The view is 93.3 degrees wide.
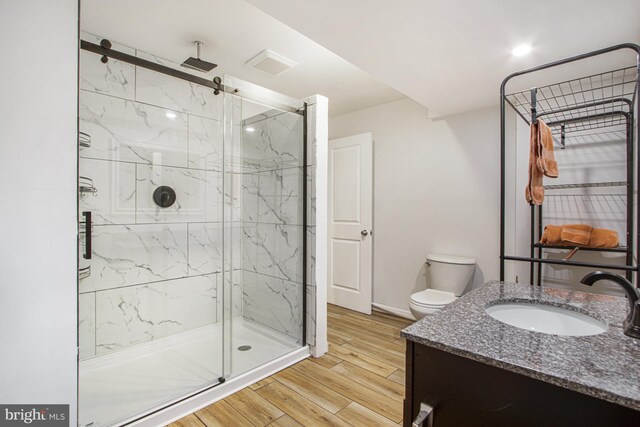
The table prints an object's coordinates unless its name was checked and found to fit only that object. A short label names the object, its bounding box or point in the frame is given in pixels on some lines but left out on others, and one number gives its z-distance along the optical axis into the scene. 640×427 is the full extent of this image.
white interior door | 3.44
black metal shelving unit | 1.93
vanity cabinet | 0.59
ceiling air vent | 2.34
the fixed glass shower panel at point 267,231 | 2.48
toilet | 2.58
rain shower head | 2.28
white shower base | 1.75
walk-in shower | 2.17
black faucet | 0.79
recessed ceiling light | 1.79
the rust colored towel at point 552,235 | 2.19
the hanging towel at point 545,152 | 1.38
